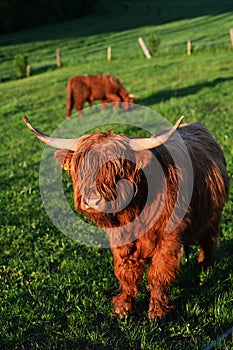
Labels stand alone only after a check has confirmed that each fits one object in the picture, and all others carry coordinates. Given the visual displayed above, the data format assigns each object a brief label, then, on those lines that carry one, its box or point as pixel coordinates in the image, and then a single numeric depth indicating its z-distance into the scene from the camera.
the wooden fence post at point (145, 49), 28.10
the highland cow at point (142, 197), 3.34
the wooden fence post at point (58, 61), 30.20
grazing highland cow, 14.19
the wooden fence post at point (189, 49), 26.88
